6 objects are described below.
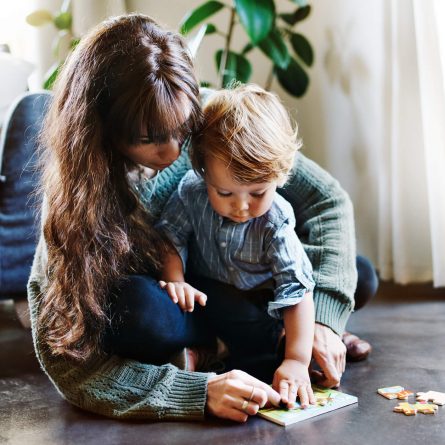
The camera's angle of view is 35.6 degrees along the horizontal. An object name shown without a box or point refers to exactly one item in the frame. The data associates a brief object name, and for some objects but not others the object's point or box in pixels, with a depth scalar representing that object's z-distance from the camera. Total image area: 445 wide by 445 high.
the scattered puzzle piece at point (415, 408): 1.22
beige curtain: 2.12
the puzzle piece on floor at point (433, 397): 1.27
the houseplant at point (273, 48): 2.57
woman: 1.23
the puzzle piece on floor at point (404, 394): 1.30
